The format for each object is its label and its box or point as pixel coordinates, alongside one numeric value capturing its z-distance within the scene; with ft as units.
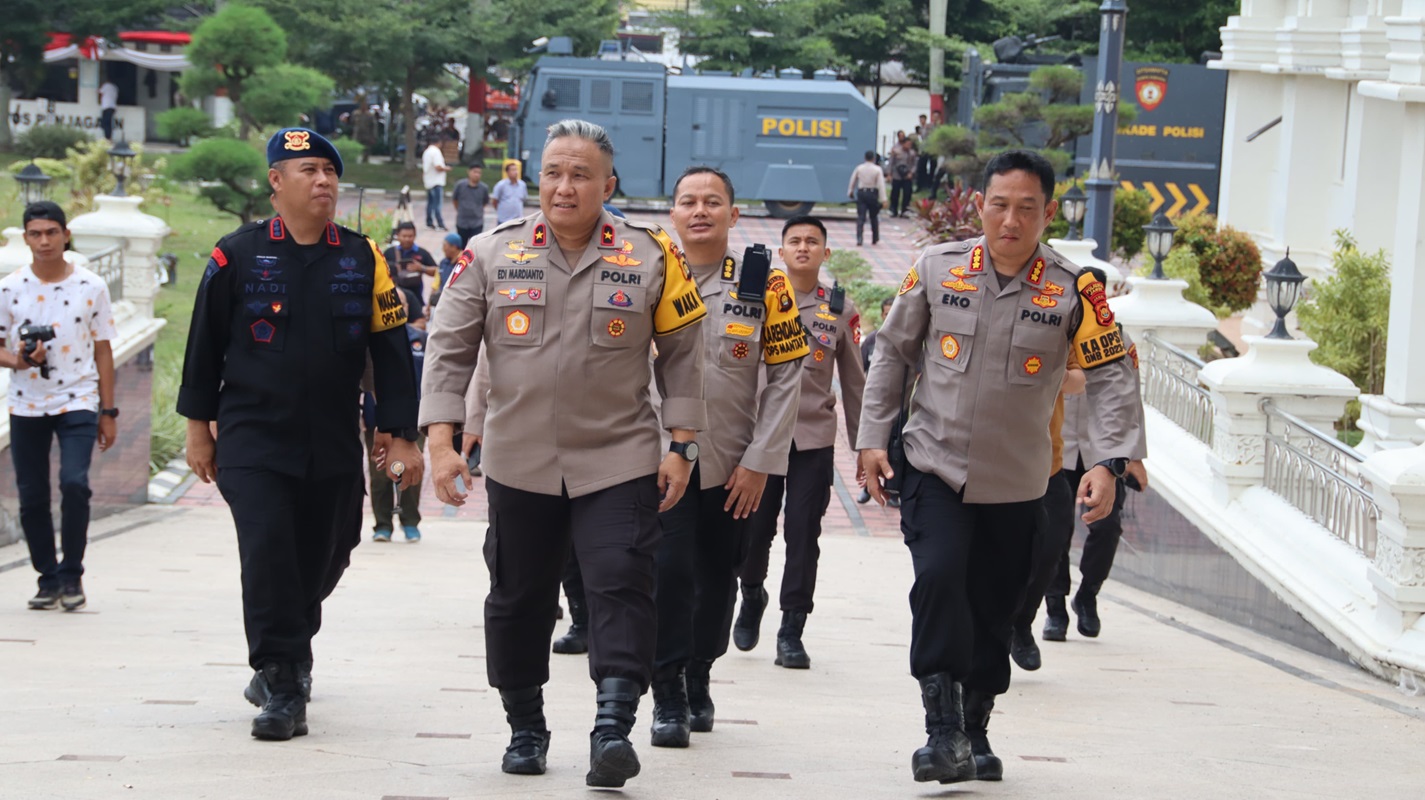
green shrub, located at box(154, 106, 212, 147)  79.97
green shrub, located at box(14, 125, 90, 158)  114.32
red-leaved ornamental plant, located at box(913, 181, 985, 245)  69.51
